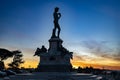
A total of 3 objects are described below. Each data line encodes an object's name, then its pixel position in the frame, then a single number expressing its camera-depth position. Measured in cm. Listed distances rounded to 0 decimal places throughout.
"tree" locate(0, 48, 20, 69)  2733
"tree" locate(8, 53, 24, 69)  2910
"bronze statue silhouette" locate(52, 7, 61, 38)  1279
